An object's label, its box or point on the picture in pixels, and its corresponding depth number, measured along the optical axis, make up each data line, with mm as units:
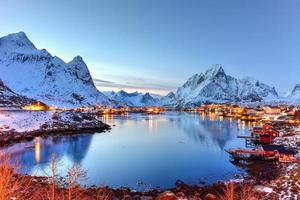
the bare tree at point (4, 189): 13866
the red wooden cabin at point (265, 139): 70950
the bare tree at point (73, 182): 16780
